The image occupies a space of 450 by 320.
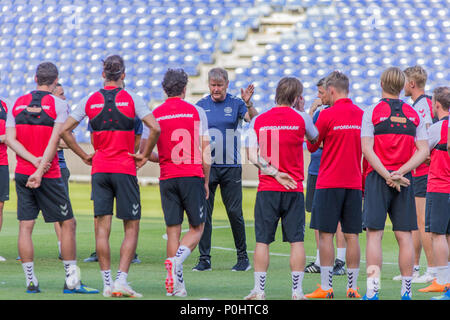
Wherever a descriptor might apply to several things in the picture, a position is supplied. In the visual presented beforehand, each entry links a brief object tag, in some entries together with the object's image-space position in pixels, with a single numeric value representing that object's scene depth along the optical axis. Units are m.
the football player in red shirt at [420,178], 14.08
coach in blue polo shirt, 15.72
